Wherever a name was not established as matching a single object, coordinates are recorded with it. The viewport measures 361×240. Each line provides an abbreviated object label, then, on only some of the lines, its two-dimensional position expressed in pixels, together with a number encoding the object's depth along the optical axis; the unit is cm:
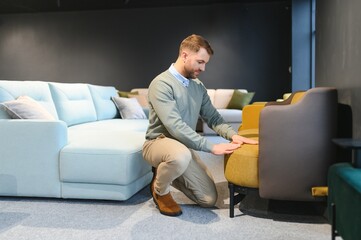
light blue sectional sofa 255
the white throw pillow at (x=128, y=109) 515
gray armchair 213
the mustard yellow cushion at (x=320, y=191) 209
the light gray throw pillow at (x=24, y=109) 277
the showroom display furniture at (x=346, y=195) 128
